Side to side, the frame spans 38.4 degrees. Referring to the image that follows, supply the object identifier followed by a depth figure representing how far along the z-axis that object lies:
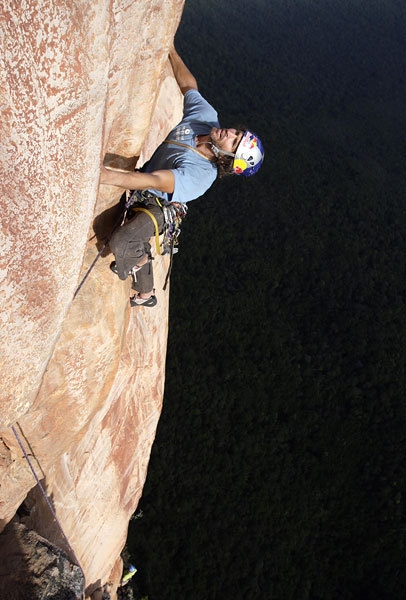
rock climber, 3.55
